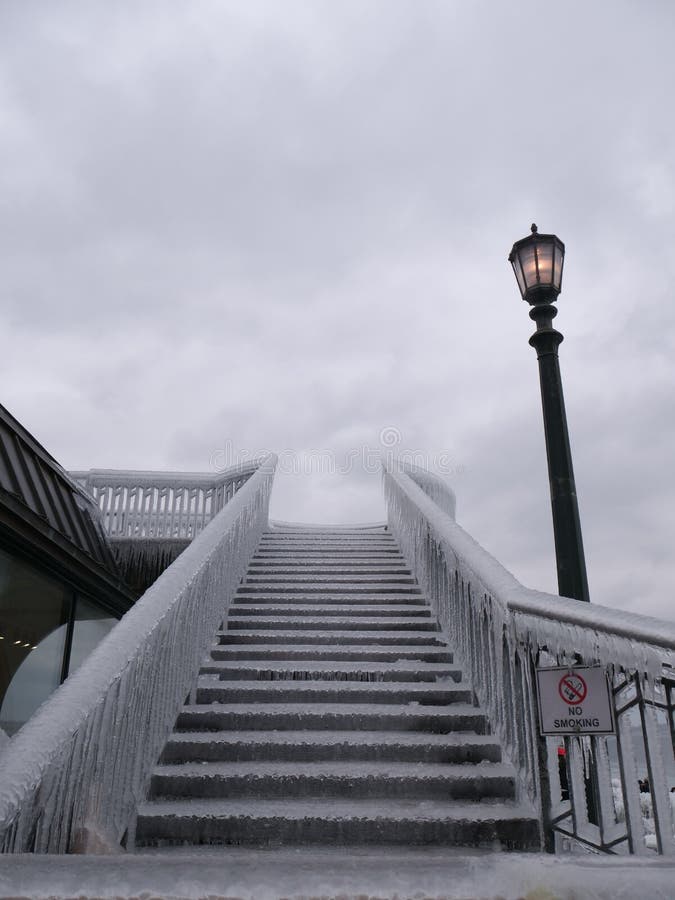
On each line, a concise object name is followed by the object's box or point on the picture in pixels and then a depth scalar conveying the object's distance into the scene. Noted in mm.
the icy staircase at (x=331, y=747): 3467
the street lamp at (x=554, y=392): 4852
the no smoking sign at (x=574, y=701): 2840
